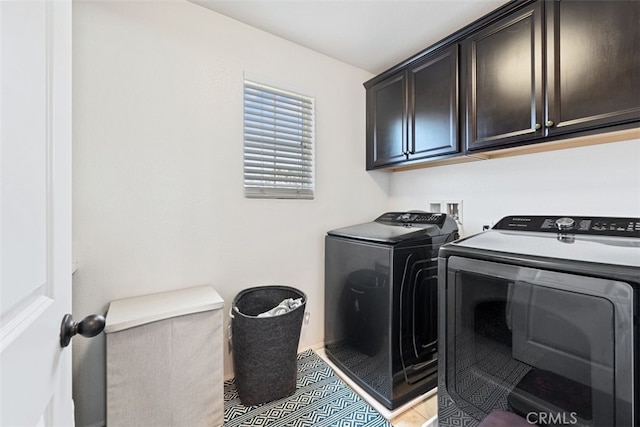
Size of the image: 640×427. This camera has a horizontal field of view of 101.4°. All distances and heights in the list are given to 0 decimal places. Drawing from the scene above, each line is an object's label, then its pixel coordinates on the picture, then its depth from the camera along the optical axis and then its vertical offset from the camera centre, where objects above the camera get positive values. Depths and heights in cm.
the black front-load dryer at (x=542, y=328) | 79 -42
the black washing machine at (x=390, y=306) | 157 -60
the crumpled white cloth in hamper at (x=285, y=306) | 167 -61
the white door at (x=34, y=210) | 39 +1
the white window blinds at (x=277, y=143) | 188 +54
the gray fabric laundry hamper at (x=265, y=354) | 150 -82
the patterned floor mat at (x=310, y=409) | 144 -114
